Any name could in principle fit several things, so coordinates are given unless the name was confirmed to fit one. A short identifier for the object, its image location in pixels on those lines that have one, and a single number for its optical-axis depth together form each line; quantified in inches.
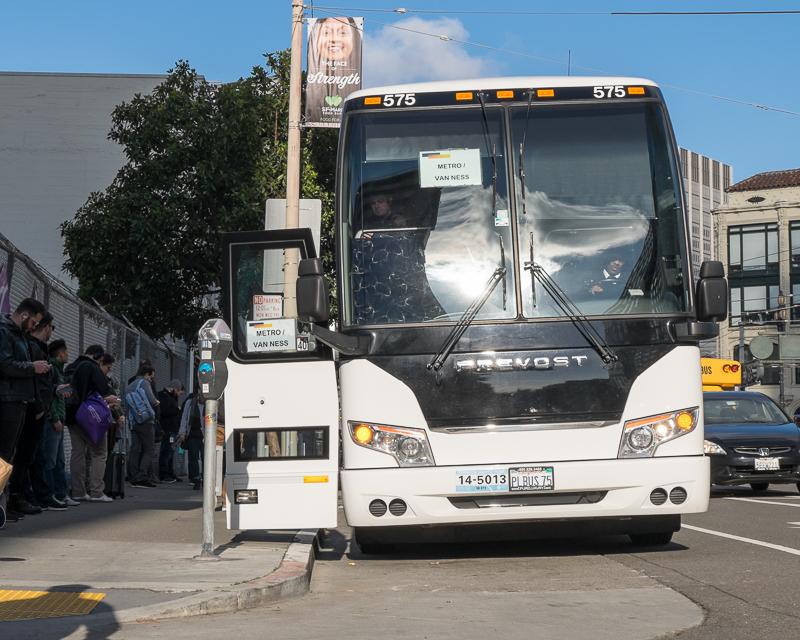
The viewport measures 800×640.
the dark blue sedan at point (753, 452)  704.4
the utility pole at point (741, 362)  1166.0
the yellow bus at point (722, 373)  1170.6
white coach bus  370.6
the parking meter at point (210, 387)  360.2
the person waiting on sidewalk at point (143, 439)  746.4
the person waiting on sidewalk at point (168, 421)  909.2
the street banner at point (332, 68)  777.6
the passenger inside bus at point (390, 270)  378.9
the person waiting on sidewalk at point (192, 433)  844.0
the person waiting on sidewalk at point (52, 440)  522.3
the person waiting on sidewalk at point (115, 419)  613.5
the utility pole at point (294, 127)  733.3
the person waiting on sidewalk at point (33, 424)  474.0
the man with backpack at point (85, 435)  589.9
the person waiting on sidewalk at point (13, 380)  437.4
